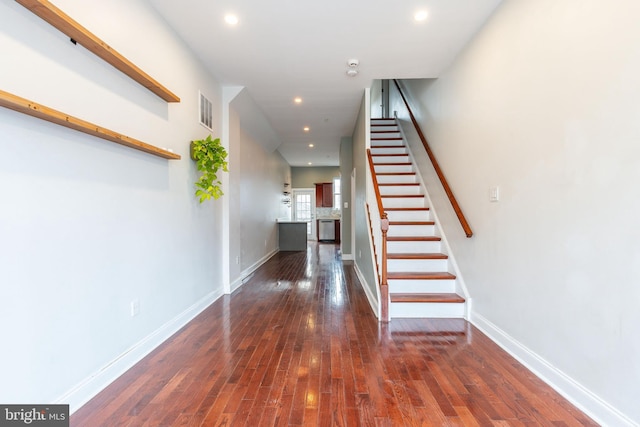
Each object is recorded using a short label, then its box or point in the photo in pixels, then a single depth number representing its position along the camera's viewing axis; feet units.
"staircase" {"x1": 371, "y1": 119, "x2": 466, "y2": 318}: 10.47
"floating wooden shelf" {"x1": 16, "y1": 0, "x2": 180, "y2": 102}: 4.84
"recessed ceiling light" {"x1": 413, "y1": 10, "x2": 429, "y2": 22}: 8.61
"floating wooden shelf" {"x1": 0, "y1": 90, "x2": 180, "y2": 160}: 4.32
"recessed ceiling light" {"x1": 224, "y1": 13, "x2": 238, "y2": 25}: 8.62
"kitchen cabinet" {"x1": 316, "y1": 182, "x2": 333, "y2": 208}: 39.11
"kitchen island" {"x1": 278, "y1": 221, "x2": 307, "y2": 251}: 28.76
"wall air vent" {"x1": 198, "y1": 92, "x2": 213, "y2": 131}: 11.34
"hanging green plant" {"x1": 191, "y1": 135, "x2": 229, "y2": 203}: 10.29
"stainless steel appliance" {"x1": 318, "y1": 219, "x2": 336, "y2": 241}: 36.40
